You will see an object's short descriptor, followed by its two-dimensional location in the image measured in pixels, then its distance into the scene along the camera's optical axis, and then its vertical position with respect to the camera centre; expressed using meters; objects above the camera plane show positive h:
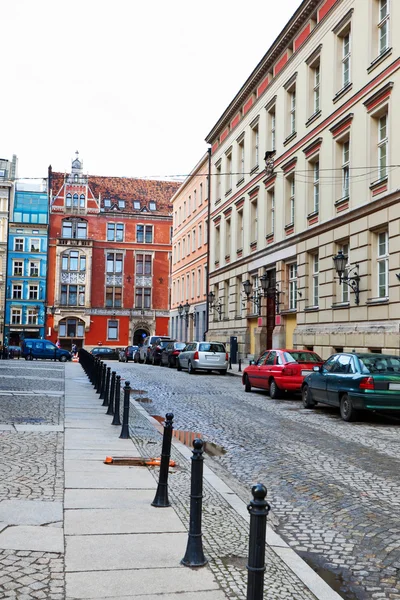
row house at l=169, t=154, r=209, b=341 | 49.84 +7.34
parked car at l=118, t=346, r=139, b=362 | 51.59 -0.87
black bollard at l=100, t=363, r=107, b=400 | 16.19 -0.98
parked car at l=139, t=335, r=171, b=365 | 42.31 -0.36
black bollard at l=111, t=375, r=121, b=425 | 11.34 -1.06
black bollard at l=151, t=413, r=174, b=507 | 5.89 -1.26
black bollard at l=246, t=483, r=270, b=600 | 3.06 -0.95
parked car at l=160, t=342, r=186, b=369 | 34.56 -0.47
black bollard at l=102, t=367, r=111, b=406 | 14.55 -1.14
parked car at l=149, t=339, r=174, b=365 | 38.92 -0.38
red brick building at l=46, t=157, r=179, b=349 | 71.06 +8.86
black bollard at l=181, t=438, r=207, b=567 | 4.34 -1.16
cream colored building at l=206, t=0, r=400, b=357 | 21.80 +6.88
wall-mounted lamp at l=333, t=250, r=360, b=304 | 22.75 +2.63
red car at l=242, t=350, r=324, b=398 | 17.69 -0.66
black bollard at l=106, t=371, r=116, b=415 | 12.73 -1.15
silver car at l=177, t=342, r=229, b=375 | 28.67 -0.57
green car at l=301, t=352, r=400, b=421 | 12.63 -0.73
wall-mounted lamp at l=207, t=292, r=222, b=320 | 43.00 +2.73
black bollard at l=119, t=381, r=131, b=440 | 9.88 -1.19
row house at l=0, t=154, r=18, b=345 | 70.01 +12.67
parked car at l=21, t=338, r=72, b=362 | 51.94 -0.70
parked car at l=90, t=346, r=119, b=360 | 58.27 -0.90
